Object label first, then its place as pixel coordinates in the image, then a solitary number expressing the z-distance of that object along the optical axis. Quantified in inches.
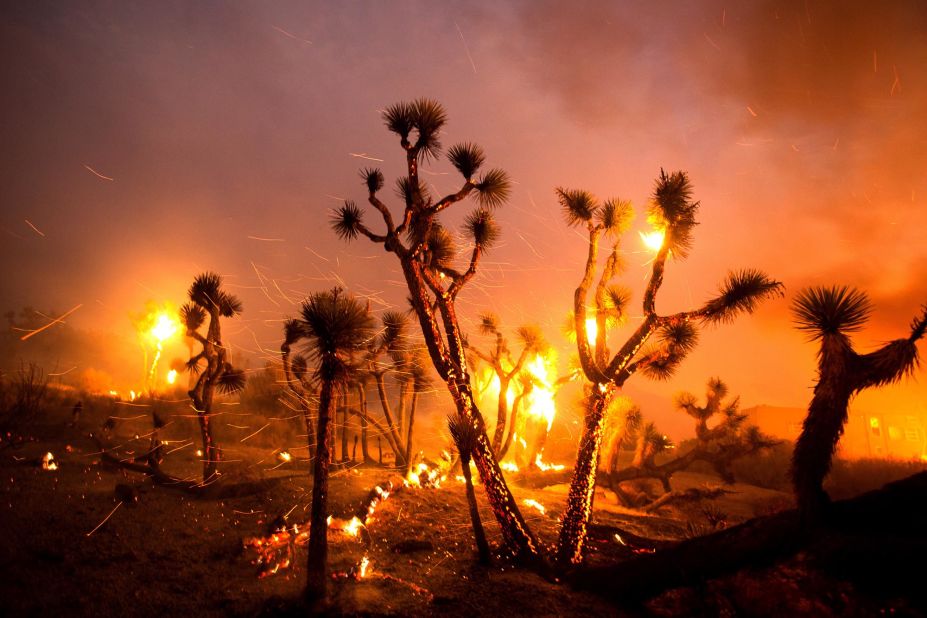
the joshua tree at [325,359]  206.4
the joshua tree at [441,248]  254.1
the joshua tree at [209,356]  376.2
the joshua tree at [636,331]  265.9
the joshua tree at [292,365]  467.5
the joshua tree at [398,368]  512.7
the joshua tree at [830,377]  156.0
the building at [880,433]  1418.6
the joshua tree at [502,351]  462.0
